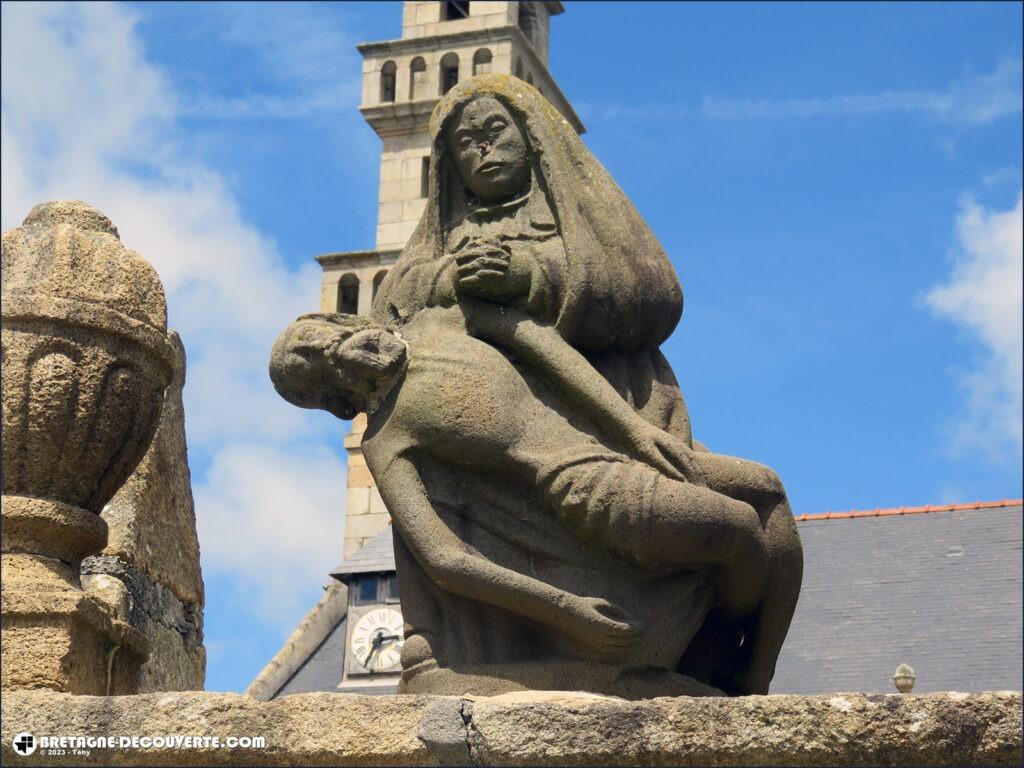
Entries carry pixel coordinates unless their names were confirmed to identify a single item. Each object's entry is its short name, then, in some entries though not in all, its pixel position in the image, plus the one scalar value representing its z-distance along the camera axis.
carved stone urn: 6.45
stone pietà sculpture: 6.14
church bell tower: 54.84
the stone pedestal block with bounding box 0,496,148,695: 6.33
